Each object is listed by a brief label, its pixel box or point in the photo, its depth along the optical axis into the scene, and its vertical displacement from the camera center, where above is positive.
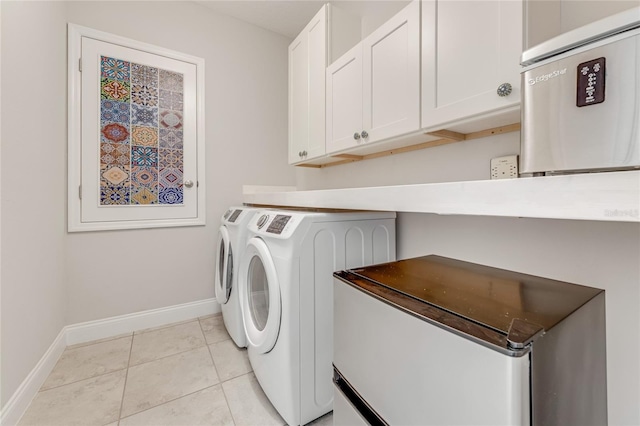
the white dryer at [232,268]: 1.73 -0.39
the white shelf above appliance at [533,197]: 0.47 +0.04
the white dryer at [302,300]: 1.14 -0.38
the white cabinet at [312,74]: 1.89 +1.07
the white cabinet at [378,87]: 1.30 +0.71
